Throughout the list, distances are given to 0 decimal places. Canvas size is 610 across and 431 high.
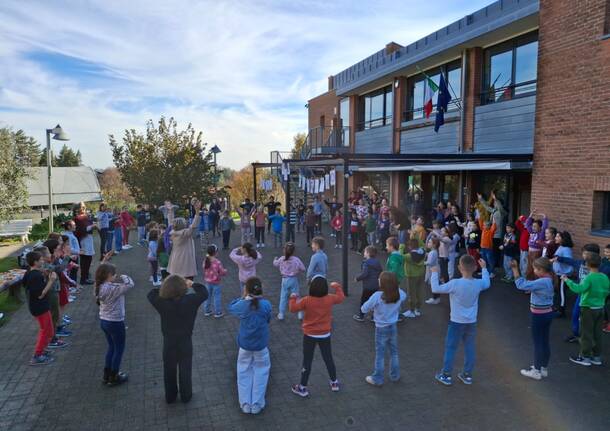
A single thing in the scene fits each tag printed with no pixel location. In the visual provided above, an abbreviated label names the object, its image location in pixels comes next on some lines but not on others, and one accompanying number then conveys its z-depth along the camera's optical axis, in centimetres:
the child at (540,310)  568
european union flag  1390
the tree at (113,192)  3658
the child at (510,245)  1027
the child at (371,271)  759
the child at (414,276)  820
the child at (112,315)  551
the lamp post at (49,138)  1469
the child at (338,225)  1583
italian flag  1395
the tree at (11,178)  1761
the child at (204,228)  1781
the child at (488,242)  1086
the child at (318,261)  806
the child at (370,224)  1487
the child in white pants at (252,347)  495
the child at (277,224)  1638
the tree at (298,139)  5145
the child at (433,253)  832
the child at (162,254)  986
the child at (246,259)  780
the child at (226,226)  1577
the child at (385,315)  549
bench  1856
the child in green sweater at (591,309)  608
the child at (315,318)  524
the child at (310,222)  1658
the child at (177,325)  497
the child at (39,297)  612
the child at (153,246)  1060
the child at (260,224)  1623
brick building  940
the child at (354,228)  1520
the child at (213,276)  809
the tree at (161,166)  2239
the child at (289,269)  783
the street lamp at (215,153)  2345
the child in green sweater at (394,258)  778
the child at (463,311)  549
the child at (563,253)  792
